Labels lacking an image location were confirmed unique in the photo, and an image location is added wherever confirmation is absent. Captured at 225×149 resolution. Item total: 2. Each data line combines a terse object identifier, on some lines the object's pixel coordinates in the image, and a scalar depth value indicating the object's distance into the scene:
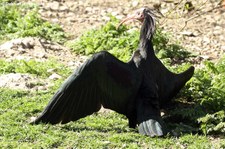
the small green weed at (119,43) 17.75
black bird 12.67
